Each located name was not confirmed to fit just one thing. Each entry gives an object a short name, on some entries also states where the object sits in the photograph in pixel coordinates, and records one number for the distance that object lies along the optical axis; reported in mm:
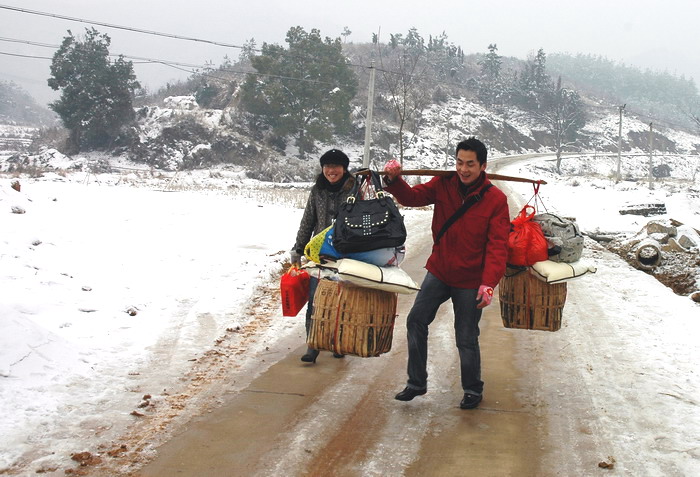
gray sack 4961
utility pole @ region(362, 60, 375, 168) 22000
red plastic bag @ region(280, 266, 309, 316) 5293
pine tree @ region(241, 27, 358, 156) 45812
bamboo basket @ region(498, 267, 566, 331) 4945
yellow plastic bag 4746
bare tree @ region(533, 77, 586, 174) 82062
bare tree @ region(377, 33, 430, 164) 68312
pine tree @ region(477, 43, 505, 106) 86438
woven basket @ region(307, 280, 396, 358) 4293
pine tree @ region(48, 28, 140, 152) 43000
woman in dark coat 5316
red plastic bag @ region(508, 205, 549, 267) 4809
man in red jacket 4344
